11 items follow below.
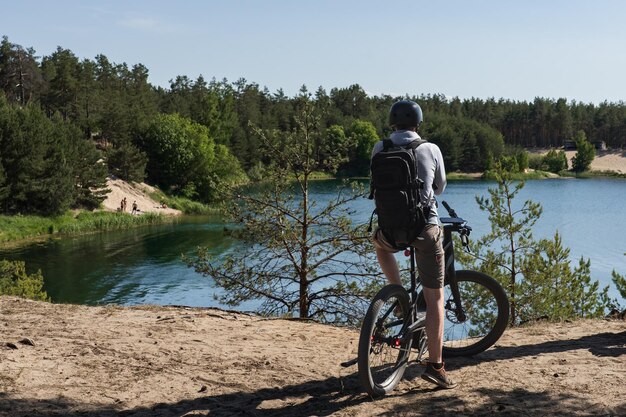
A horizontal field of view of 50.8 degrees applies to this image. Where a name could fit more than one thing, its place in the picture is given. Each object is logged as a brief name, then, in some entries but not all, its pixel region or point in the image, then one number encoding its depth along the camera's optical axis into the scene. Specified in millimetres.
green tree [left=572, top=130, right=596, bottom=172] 132625
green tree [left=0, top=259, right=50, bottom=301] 17622
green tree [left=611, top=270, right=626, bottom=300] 12944
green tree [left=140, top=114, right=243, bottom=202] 74000
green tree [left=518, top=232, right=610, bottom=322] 15914
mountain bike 4914
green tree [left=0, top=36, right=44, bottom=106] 79500
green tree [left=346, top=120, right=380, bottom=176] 107562
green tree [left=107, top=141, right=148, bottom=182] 68438
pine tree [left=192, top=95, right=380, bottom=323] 14188
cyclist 4941
